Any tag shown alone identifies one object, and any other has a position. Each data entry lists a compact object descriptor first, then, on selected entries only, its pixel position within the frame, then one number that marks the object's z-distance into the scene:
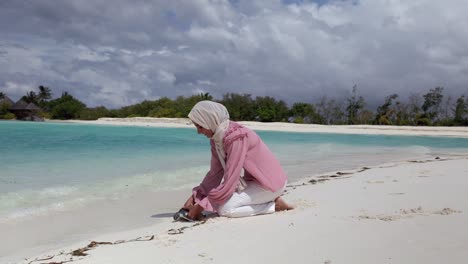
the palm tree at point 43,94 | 75.31
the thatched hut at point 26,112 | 58.94
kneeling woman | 3.55
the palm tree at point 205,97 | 57.69
